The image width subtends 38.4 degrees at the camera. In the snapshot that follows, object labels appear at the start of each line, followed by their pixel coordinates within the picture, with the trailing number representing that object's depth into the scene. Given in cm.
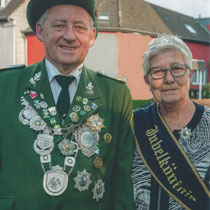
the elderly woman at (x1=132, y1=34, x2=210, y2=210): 214
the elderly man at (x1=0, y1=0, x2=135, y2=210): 206
